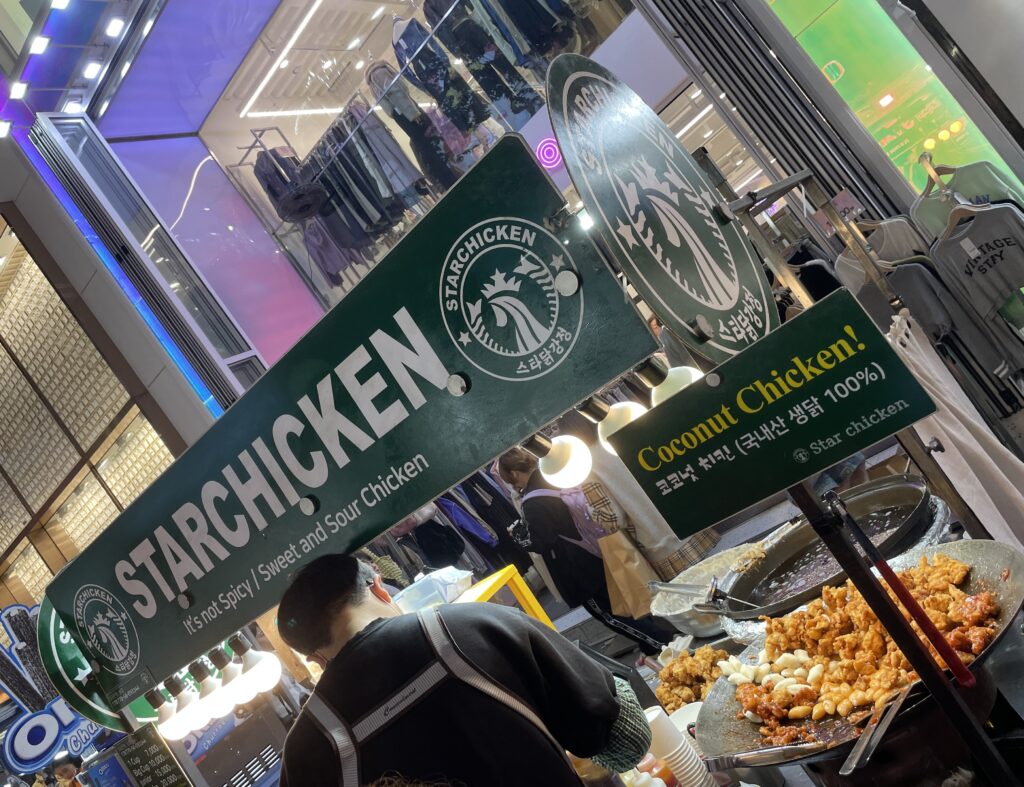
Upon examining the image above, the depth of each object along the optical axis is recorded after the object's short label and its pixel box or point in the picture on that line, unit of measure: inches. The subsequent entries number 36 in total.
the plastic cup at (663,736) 99.2
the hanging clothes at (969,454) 109.5
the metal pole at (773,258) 69.4
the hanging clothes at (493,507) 263.6
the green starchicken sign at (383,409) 61.4
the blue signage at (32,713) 201.4
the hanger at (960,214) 168.4
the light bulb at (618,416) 74.1
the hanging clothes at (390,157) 257.3
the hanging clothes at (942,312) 179.5
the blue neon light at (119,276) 263.1
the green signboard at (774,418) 52.0
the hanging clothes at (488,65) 231.9
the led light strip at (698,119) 231.7
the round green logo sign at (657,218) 55.4
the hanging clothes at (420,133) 247.9
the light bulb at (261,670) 141.3
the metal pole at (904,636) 60.2
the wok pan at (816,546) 104.3
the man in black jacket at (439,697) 79.7
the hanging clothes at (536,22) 220.5
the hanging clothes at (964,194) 185.2
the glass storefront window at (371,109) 229.3
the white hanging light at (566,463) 80.7
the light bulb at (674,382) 68.6
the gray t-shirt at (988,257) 165.9
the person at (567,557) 188.2
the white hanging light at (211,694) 138.0
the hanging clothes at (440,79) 240.8
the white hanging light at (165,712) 147.3
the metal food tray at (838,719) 73.4
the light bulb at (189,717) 144.6
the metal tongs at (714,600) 111.3
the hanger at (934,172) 182.2
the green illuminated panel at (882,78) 202.1
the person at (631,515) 187.3
